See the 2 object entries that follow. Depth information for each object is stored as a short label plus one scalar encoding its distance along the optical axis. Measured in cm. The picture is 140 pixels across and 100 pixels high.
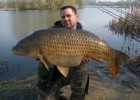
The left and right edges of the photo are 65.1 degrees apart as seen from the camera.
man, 157
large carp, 129
